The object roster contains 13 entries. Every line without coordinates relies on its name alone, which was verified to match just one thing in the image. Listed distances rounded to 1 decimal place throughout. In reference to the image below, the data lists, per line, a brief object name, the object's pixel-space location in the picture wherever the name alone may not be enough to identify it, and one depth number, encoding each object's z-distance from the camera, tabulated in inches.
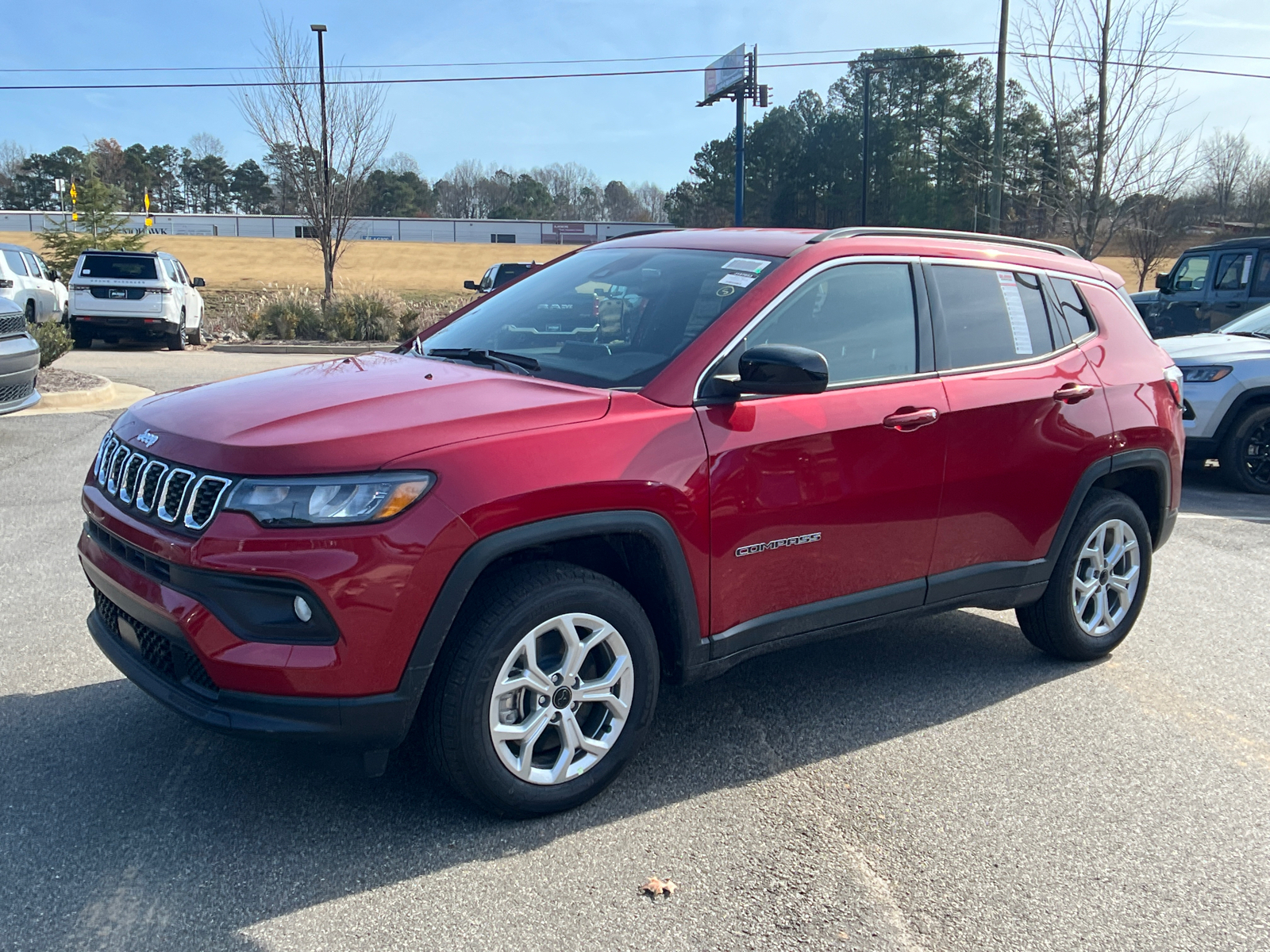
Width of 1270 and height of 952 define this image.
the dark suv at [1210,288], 518.9
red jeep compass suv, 115.1
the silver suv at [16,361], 334.0
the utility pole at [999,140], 917.2
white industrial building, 3336.6
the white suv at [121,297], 754.8
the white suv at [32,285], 700.7
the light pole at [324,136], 1032.2
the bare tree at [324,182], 1030.4
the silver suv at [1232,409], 357.4
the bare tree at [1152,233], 956.6
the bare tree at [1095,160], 770.2
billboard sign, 2178.9
